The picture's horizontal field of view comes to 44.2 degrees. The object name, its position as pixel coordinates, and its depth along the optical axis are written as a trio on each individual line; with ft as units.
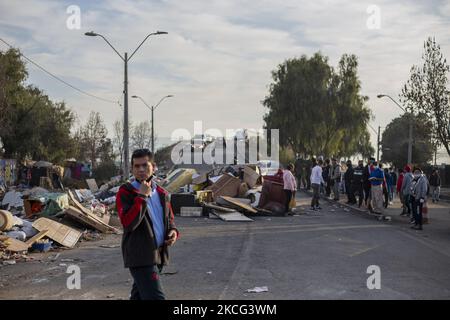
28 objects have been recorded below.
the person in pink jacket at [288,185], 63.68
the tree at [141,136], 209.46
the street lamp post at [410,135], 121.72
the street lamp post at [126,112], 86.69
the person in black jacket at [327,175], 88.92
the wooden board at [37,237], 36.14
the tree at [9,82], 115.60
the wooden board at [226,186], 72.69
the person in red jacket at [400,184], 67.92
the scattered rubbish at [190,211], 62.39
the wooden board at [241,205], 61.93
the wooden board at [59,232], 38.68
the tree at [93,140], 180.55
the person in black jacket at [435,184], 91.40
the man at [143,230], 15.49
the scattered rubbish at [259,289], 24.27
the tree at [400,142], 75.66
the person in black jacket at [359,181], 70.54
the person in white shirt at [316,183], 69.62
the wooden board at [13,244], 34.50
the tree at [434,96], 73.72
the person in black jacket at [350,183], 74.64
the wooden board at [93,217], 46.72
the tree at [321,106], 168.55
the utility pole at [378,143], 173.83
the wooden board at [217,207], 60.95
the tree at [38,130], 130.82
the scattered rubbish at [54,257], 33.72
